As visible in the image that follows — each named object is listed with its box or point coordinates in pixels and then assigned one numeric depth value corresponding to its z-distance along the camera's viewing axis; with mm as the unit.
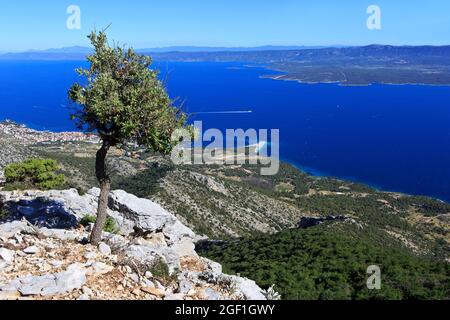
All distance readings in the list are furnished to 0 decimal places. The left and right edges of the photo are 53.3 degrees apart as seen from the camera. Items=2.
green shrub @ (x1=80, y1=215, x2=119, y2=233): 18969
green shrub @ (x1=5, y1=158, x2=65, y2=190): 28734
